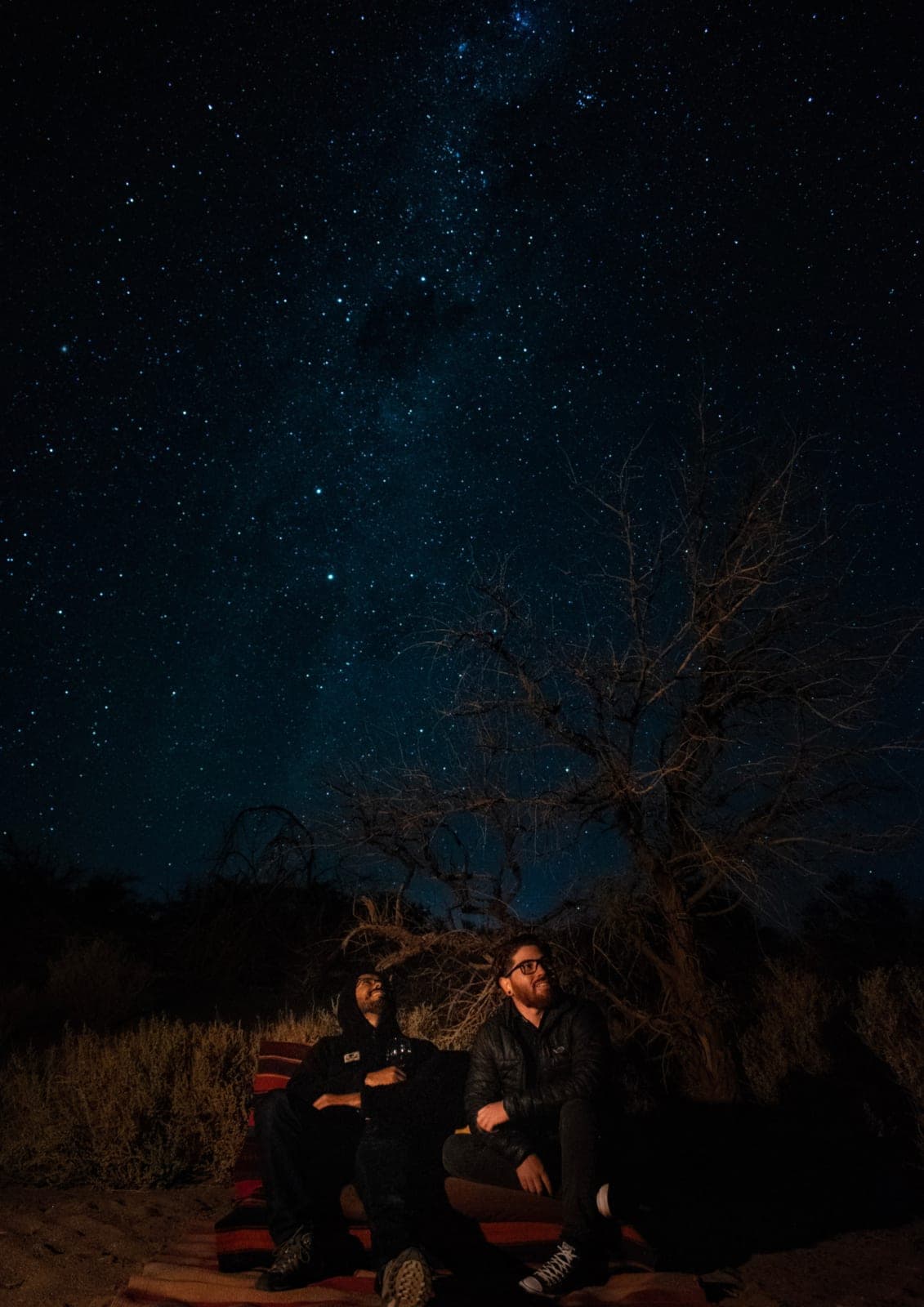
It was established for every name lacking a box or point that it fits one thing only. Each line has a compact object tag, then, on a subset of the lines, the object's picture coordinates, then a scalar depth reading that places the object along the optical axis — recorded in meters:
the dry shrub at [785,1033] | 8.93
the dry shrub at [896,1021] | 8.08
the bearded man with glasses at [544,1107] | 4.10
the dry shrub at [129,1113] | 6.32
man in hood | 4.05
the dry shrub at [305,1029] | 8.39
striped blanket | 3.95
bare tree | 7.61
